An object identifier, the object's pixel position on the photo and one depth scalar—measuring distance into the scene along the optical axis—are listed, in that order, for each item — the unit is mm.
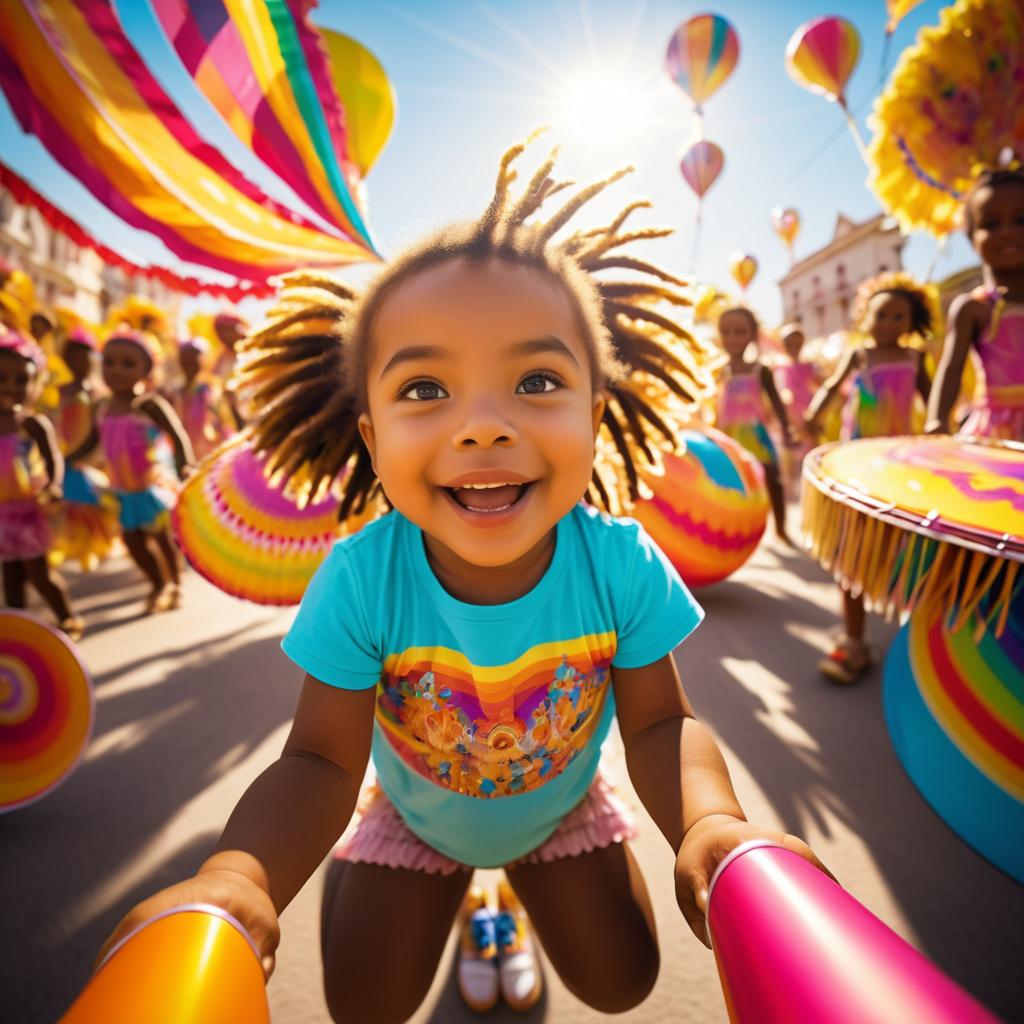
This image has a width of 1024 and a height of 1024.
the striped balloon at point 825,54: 8180
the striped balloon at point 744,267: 14695
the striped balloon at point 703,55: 8711
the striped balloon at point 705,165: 10430
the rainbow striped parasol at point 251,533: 2197
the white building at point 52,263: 16625
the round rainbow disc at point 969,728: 1150
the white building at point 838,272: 25906
